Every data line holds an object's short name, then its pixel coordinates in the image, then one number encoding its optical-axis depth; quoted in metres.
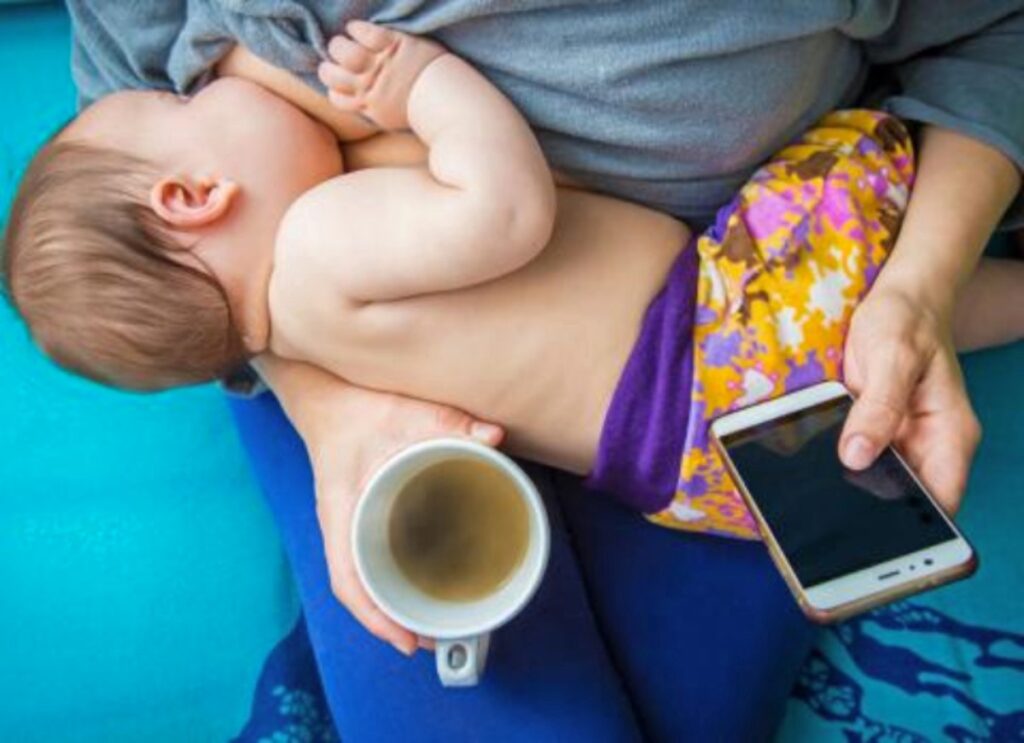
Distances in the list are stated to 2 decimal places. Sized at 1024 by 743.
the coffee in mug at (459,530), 0.79
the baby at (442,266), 0.77
